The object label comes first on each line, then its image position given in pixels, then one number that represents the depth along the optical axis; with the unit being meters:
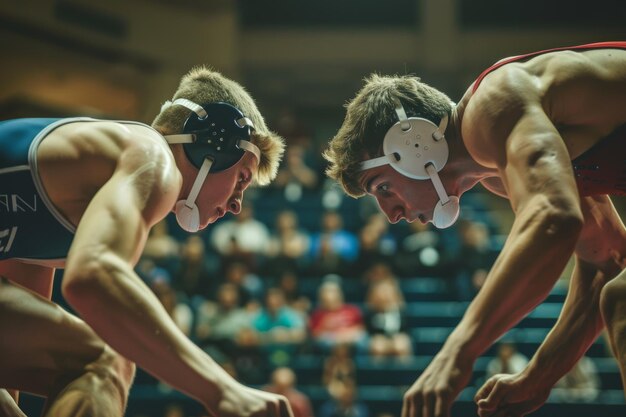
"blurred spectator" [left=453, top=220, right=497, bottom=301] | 11.59
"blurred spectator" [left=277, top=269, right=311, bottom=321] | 10.65
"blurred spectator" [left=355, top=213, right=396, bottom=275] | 11.87
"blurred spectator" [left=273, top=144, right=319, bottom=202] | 14.03
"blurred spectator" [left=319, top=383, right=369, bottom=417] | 9.33
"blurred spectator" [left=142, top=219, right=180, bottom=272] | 12.00
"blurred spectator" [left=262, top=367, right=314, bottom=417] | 8.96
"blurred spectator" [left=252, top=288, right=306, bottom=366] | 10.23
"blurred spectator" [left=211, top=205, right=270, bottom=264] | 11.63
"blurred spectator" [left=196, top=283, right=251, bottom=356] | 10.22
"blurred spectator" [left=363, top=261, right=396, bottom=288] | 11.27
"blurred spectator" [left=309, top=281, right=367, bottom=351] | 10.41
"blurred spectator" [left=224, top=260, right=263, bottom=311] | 10.84
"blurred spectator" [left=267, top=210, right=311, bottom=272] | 11.87
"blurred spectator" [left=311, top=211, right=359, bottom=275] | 11.97
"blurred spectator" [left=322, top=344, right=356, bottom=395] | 9.73
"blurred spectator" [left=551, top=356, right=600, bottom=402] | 9.90
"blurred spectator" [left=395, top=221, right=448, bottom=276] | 12.08
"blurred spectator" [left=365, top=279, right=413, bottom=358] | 10.49
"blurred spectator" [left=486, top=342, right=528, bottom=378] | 9.94
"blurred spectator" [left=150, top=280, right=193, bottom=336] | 10.04
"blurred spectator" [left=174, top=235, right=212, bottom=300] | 11.39
